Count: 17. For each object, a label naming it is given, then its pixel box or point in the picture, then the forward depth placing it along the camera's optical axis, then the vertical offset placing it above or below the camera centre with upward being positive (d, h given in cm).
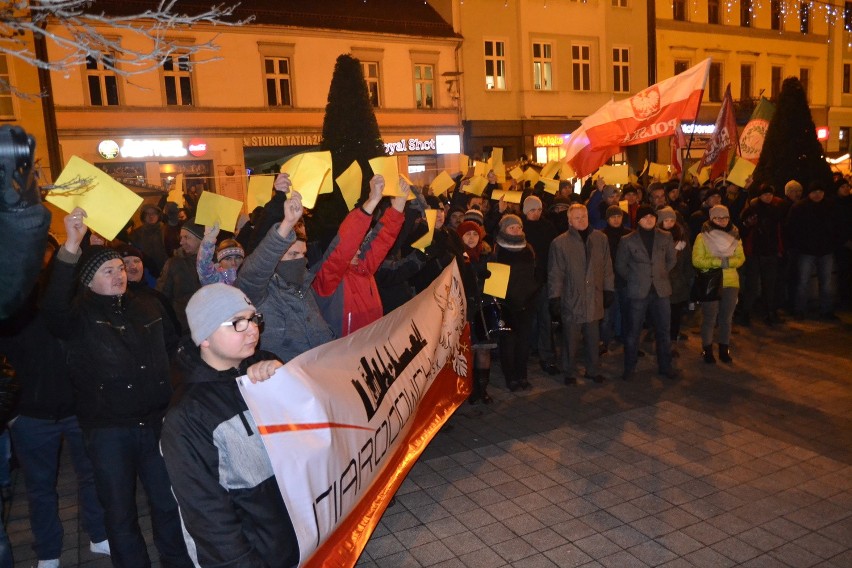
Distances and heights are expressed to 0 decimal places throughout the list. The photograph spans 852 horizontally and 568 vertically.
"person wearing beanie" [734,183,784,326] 1013 -128
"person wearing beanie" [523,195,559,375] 834 -105
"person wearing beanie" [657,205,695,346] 894 -135
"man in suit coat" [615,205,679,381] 788 -121
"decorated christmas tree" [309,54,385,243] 778 +70
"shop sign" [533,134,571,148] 2902 +179
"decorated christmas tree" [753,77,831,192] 1230 +37
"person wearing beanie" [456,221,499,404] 705 -130
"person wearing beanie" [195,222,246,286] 512 -46
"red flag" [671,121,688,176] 1387 +43
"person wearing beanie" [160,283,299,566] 267 -97
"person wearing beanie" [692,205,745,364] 821 -109
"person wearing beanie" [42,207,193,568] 384 -109
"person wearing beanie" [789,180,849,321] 1022 -113
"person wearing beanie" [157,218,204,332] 675 -70
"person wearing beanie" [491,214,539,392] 749 -124
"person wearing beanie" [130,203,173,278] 949 -42
